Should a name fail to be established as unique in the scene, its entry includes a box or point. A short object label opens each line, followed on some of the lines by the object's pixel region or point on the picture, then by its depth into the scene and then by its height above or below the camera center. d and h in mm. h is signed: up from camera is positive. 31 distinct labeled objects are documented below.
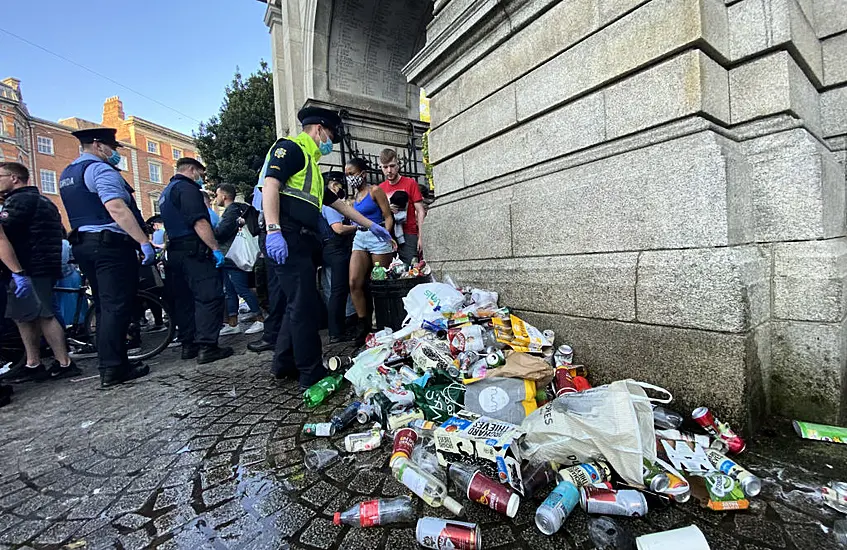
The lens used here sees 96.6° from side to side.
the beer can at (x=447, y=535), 1370 -996
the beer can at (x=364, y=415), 2449 -937
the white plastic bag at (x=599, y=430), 1619 -793
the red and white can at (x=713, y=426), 1879 -918
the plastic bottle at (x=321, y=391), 2807 -898
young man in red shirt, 5094 +916
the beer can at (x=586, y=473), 1637 -950
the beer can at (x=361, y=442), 2137 -975
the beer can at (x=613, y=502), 1488 -986
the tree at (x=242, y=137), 17219 +6478
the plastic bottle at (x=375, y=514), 1556 -1019
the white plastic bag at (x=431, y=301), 3184 -303
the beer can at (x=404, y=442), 1951 -938
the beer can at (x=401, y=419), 2299 -923
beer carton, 1715 -879
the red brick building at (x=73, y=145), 28156 +12997
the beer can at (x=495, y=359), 2454 -629
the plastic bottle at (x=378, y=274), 4192 -47
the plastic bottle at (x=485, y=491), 1549 -978
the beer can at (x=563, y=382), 2285 -780
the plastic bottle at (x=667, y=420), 2033 -905
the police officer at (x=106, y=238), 3768 +489
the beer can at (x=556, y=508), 1438 -974
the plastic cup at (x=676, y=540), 1289 -997
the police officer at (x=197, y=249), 4387 +382
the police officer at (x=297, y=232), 2910 +343
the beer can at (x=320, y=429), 2326 -965
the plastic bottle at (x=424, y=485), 1653 -996
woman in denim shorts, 4496 +246
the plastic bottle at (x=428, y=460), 1844 -998
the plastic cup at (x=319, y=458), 2017 -1013
